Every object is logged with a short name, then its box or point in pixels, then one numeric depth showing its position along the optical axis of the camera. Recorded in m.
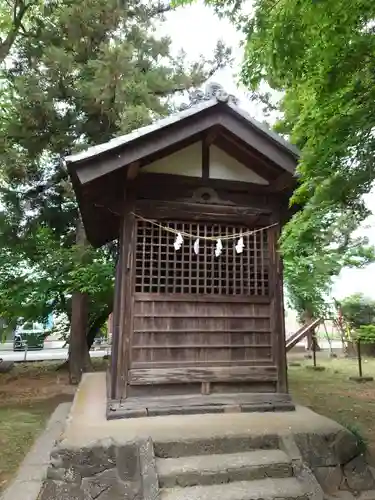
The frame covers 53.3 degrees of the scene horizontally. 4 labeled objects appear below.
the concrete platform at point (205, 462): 3.92
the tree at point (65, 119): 11.95
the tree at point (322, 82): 3.13
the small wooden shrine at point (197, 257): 5.45
